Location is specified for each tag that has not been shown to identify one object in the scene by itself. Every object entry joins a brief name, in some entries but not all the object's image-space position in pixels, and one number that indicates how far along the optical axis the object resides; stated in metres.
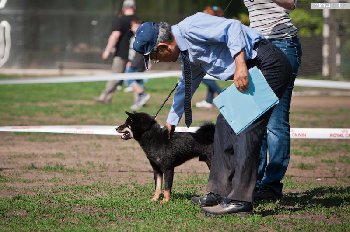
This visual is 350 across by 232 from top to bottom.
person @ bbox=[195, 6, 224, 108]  35.19
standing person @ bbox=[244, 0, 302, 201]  15.96
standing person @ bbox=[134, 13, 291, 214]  13.55
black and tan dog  15.86
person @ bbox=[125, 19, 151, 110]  36.69
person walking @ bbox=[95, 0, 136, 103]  38.12
